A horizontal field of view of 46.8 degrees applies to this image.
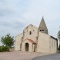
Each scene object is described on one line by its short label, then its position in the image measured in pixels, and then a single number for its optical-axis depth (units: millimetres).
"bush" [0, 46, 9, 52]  18484
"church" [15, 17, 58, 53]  20842
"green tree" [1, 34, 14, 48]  23141
